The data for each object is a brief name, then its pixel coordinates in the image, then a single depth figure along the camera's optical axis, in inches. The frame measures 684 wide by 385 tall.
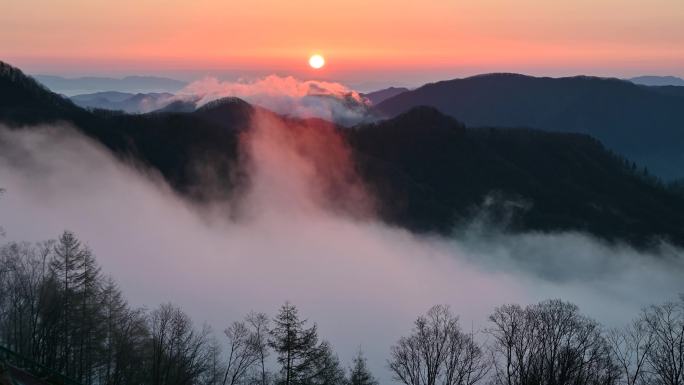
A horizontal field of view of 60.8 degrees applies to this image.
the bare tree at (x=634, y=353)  2099.3
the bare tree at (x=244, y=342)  2438.2
